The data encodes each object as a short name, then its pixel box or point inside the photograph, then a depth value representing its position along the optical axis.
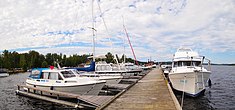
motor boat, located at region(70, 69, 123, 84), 15.15
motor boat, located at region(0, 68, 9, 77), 39.35
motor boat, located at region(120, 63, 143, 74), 23.59
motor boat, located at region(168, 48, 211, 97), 11.72
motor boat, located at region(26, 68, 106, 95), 11.22
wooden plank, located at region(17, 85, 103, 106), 8.65
